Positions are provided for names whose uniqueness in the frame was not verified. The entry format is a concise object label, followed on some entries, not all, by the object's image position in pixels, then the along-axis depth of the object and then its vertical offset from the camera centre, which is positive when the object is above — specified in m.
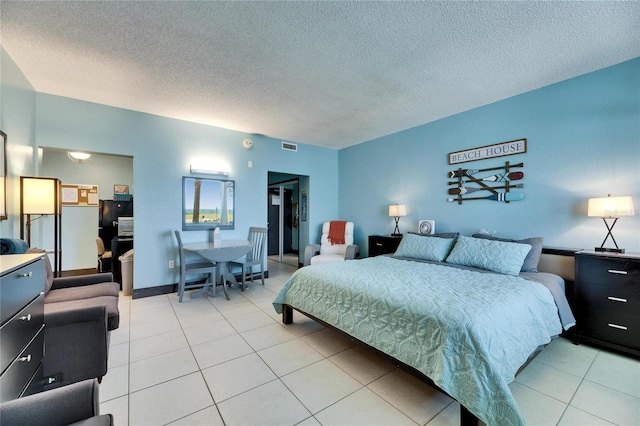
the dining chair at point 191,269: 3.41 -0.80
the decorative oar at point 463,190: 3.45 +0.29
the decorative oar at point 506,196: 3.06 +0.18
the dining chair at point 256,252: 4.10 -0.68
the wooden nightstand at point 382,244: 4.09 -0.54
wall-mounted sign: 3.07 +0.76
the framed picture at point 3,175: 2.09 +0.26
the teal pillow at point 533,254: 2.61 -0.43
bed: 1.33 -0.67
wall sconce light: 3.89 +0.57
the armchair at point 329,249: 4.50 -0.71
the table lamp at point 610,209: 2.21 +0.03
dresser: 1.00 -0.51
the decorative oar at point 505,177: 3.07 +0.42
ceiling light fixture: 3.73 +0.76
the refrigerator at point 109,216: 4.43 -0.13
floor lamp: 2.45 +0.10
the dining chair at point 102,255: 4.14 -0.76
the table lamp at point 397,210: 4.09 +0.00
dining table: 3.42 -0.57
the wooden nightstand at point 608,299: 2.09 -0.73
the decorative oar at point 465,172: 3.32 +0.53
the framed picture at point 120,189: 5.09 +0.38
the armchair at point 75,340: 1.61 -0.85
